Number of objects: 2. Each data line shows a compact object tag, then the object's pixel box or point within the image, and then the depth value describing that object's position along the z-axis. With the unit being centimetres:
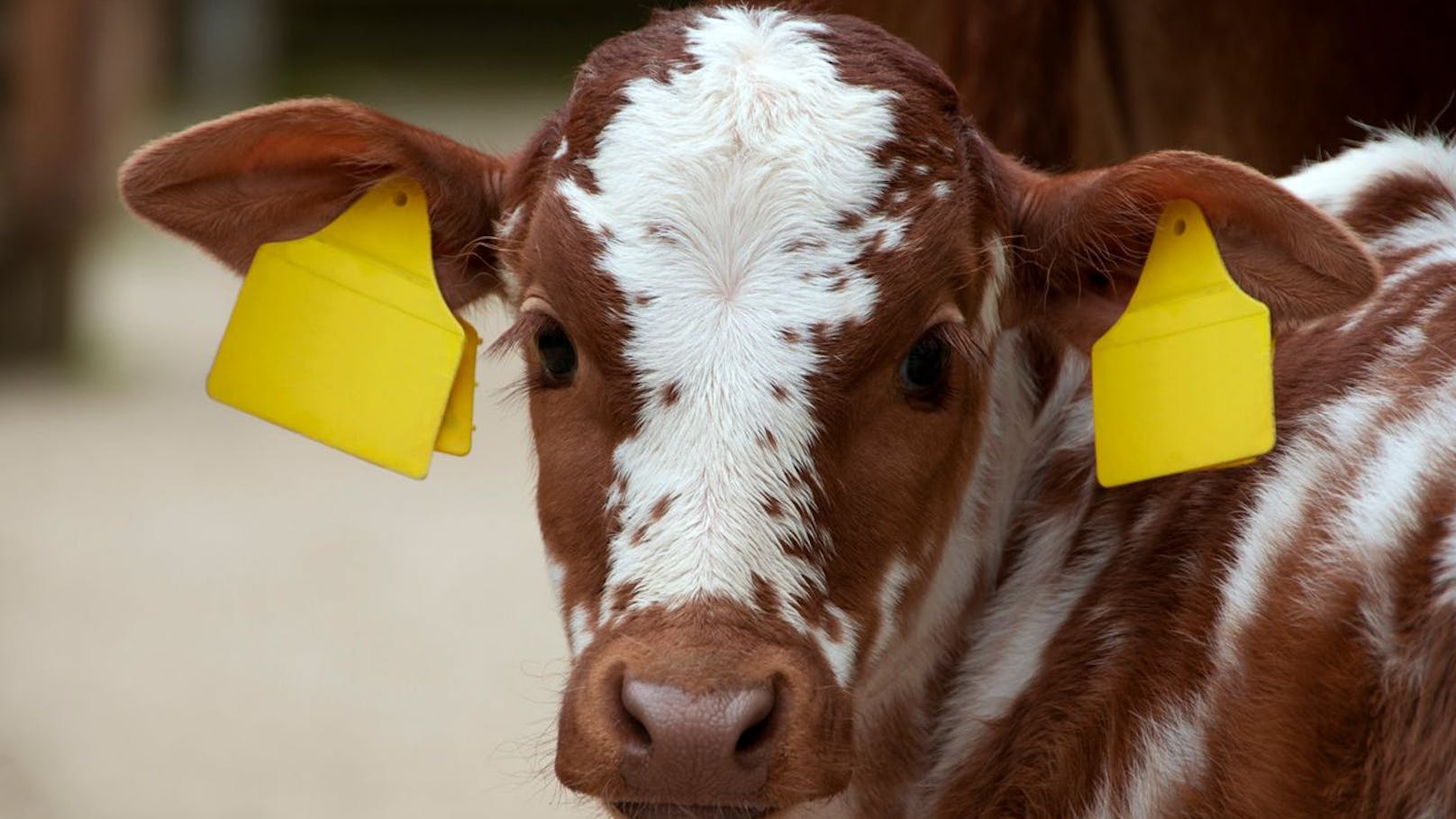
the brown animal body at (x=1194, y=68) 813
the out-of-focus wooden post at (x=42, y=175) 1870
